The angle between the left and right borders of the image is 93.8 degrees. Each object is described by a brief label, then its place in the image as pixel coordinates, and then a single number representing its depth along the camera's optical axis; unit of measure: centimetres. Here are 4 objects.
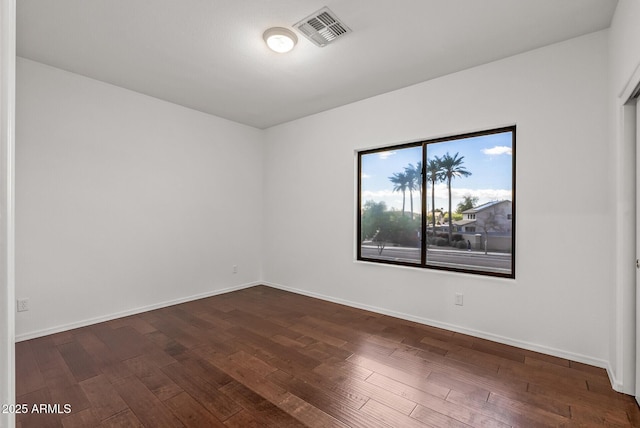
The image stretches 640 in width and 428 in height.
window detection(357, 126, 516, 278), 316
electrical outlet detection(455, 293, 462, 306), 322
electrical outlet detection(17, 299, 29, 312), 300
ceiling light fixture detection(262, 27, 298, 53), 253
